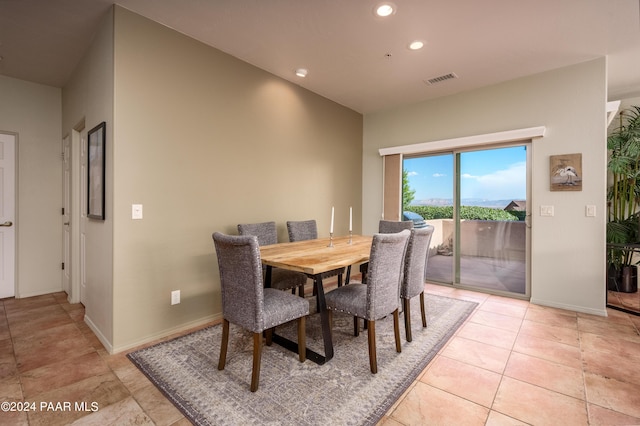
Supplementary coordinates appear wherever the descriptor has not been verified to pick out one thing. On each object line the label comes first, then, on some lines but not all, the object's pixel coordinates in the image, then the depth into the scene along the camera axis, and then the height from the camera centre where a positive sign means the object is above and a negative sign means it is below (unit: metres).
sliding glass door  3.70 -0.04
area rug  1.63 -1.10
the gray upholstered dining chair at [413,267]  2.44 -0.48
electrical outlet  2.63 -0.77
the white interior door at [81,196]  3.10 +0.16
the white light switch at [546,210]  3.36 +0.00
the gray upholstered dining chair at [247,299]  1.75 -0.56
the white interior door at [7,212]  3.45 -0.02
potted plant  3.60 +0.18
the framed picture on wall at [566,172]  3.18 +0.42
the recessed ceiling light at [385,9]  2.24 +1.55
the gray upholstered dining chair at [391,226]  3.48 -0.19
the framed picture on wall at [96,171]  2.43 +0.34
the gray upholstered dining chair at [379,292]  1.99 -0.58
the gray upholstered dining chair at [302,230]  3.39 -0.24
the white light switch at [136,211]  2.38 -0.01
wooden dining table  1.99 -0.35
